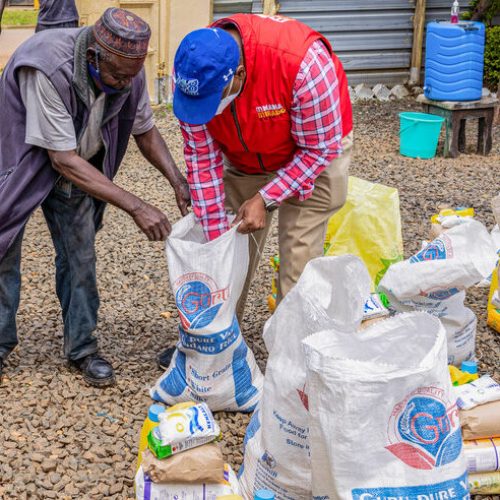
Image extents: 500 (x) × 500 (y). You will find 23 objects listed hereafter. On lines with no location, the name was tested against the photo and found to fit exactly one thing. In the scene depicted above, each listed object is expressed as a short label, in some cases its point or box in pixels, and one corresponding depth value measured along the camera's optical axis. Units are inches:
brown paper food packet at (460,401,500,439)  125.1
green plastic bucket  318.0
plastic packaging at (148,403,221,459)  110.0
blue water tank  324.2
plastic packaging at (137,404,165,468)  116.1
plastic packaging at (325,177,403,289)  183.3
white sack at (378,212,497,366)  147.9
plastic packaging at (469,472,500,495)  125.9
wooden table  326.3
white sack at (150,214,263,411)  139.9
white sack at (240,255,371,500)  111.9
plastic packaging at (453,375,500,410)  126.1
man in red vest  126.0
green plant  402.6
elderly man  134.8
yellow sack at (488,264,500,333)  182.4
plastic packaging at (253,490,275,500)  97.0
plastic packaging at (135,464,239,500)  111.4
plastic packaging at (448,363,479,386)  134.3
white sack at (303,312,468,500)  96.6
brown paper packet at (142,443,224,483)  109.6
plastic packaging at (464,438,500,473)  125.0
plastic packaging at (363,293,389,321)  145.3
